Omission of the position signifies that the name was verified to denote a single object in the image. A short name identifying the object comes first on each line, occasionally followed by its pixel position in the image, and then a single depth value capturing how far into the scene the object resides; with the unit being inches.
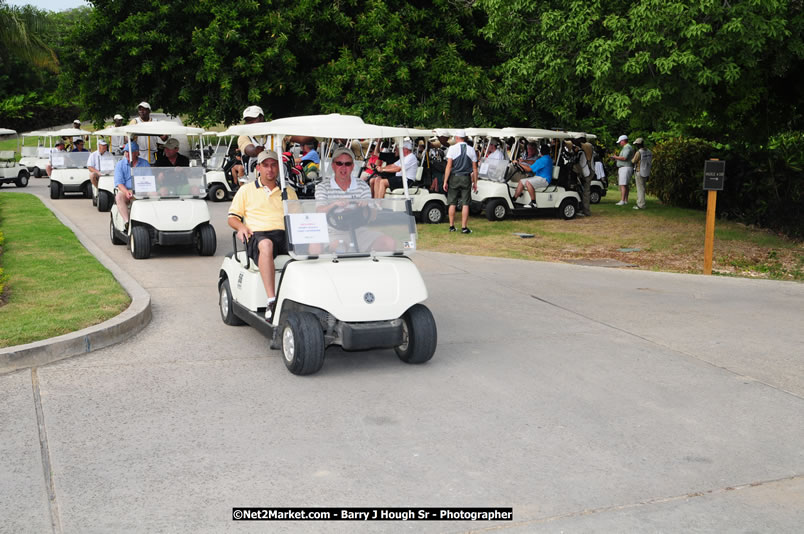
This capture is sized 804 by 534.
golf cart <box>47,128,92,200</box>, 840.9
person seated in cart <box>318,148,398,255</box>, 271.0
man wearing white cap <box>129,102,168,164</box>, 515.2
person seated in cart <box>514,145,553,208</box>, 676.7
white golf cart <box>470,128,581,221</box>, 660.7
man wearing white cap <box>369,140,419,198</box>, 622.5
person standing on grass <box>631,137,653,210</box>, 767.7
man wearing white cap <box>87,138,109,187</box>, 713.6
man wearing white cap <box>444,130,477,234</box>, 566.3
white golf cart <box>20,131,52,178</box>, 1180.5
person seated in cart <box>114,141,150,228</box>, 470.3
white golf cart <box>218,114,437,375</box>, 231.3
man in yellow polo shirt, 276.2
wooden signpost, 418.0
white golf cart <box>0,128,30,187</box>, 1029.2
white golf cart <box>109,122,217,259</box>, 445.7
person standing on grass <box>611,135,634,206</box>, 804.6
